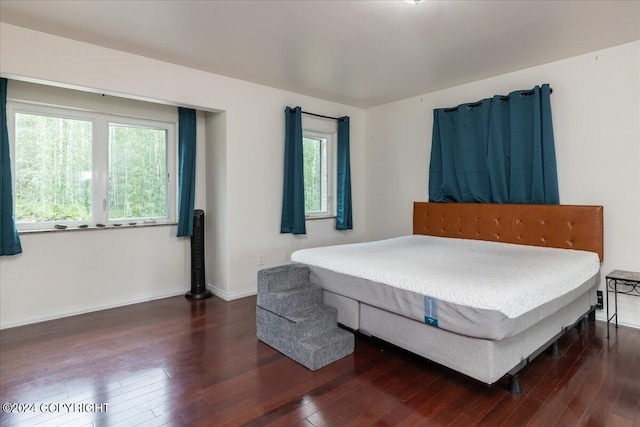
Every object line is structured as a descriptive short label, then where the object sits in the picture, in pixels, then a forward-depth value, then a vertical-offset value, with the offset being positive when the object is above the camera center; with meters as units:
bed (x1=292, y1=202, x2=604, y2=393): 1.90 -0.46
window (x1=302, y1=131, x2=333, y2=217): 4.85 +0.58
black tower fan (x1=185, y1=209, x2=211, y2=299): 4.00 -0.52
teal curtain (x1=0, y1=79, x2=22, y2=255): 2.95 +0.22
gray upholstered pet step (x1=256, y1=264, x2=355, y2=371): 2.39 -0.79
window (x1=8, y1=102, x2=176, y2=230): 3.27 +0.50
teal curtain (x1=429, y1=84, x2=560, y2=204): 3.35 +0.67
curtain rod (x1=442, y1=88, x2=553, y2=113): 3.42 +1.22
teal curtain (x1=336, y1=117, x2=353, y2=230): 4.90 +0.48
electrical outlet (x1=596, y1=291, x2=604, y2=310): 3.17 -0.82
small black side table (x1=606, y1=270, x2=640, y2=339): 2.76 -0.62
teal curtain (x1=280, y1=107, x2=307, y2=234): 4.29 +0.48
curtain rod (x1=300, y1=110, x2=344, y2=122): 4.60 +1.35
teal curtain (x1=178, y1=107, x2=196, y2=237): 3.98 +0.53
